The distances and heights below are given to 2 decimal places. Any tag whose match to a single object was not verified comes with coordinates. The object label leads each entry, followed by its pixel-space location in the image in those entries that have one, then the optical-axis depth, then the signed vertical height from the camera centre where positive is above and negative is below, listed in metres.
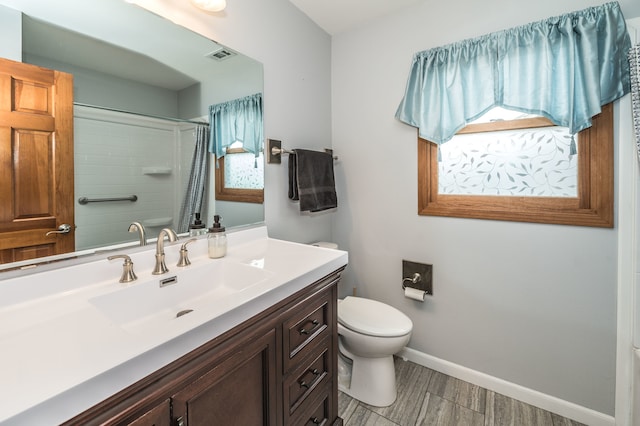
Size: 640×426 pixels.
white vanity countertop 0.47 -0.28
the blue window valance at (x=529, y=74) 1.30 +0.69
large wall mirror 0.94 +0.41
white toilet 1.49 -0.73
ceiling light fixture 1.24 +0.90
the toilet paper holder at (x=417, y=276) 1.84 -0.45
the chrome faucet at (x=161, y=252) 1.04 -0.15
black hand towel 1.73 +0.18
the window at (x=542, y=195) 1.36 +0.07
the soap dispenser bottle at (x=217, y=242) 1.26 -0.14
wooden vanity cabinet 0.59 -0.45
